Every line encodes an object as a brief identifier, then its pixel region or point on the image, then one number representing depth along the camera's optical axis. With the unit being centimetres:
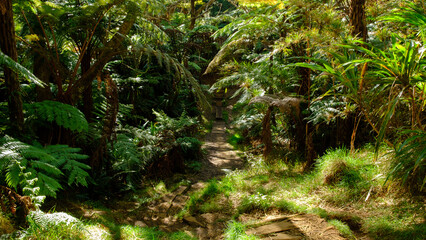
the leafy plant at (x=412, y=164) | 241
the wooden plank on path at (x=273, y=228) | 293
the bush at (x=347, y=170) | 342
